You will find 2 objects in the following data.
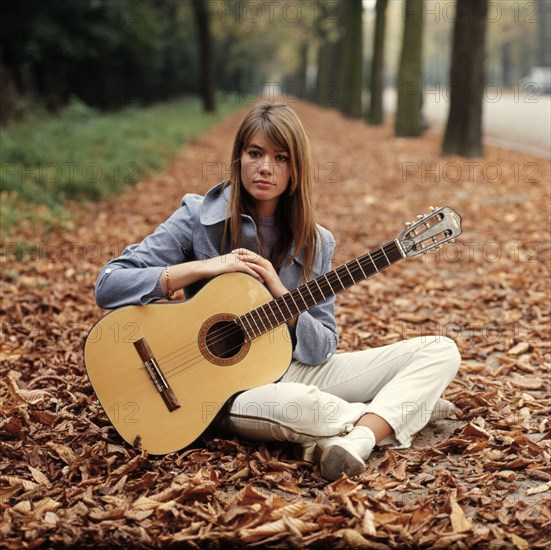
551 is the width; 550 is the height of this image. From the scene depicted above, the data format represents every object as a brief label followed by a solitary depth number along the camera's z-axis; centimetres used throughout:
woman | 342
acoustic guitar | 342
